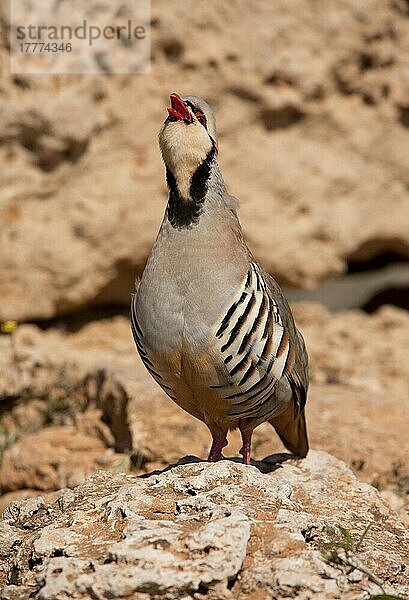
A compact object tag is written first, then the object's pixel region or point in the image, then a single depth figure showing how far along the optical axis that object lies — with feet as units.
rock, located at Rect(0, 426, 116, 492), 35.24
